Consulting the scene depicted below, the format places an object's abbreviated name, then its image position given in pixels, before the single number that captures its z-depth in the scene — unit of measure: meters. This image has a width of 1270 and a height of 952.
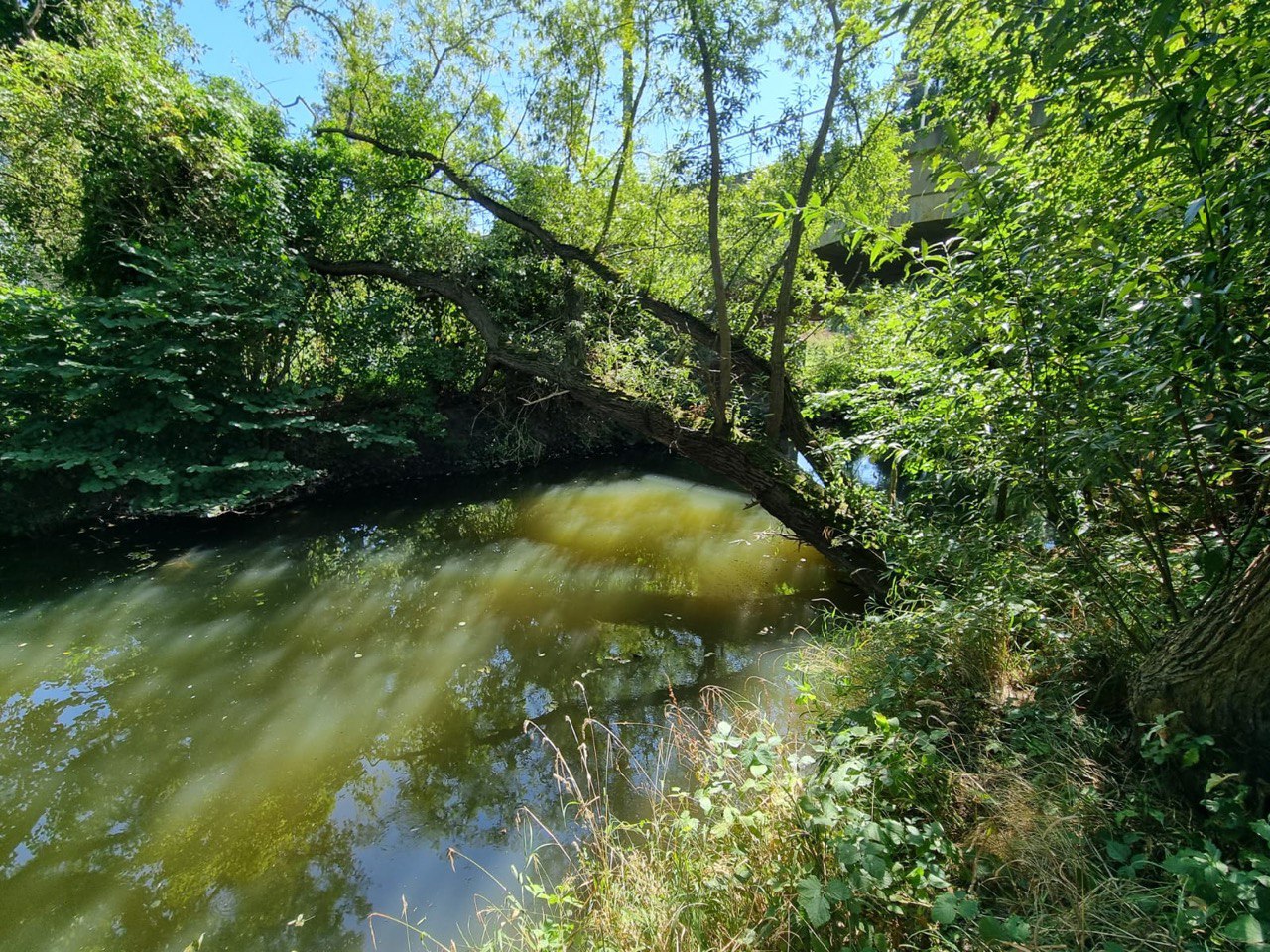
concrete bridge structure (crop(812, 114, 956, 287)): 10.82
